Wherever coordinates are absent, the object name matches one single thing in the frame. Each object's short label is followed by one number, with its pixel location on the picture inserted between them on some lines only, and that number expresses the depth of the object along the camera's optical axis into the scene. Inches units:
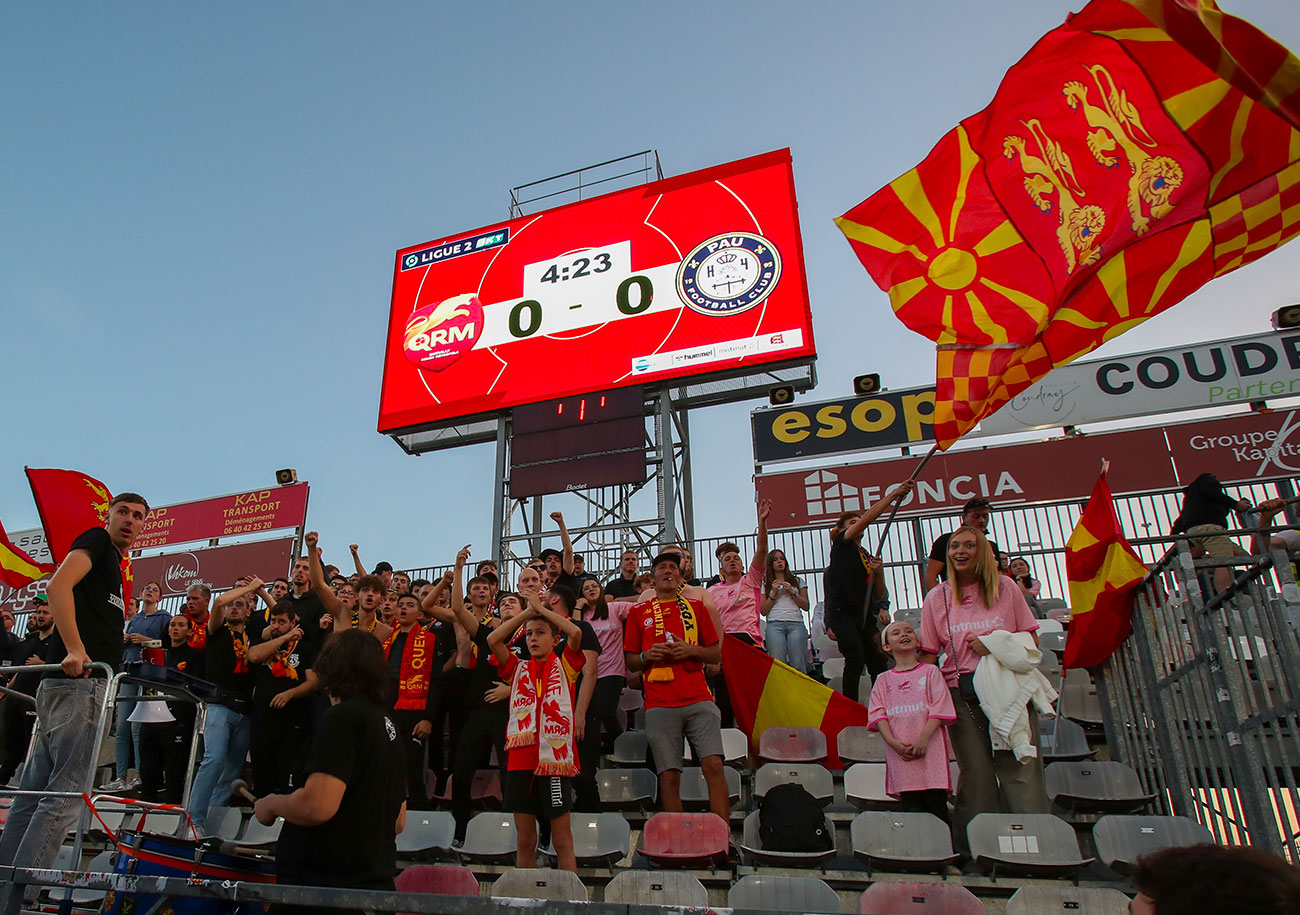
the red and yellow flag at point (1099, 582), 209.2
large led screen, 489.4
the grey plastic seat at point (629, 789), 221.8
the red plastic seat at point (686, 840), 177.8
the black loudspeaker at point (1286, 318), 446.9
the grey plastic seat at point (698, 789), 215.6
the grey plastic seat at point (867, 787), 203.6
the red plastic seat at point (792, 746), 232.8
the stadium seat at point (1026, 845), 159.5
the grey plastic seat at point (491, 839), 193.3
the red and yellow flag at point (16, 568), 281.3
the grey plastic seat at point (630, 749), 248.8
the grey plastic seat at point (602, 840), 185.2
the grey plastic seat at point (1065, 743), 218.8
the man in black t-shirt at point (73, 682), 134.0
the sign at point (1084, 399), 442.0
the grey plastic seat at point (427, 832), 199.0
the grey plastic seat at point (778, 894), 148.8
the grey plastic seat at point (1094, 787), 189.3
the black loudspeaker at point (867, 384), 492.4
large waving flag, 156.9
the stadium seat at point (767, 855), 172.1
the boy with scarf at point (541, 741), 166.9
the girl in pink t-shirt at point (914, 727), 184.1
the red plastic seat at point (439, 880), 159.0
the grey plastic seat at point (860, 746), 233.3
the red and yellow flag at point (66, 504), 198.5
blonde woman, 177.6
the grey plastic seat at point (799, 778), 204.5
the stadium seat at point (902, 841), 167.5
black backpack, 177.5
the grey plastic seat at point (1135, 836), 157.8
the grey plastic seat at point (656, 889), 153.3
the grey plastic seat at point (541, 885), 151.6
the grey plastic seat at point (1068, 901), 132.8
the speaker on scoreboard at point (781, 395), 496.4
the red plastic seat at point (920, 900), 136.2
